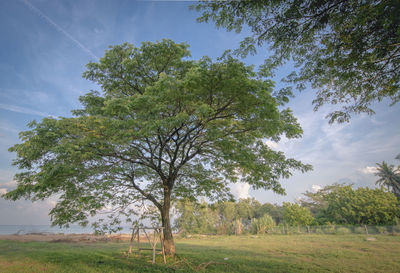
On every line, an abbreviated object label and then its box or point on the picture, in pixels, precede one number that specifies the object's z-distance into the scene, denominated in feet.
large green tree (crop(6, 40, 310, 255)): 21.11
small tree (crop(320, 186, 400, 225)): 84.79
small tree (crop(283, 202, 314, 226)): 107.65
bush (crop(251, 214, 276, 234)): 108.99
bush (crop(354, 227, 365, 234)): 75.98
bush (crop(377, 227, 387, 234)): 70.75
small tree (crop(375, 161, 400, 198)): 133.49
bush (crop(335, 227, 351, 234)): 79.81
